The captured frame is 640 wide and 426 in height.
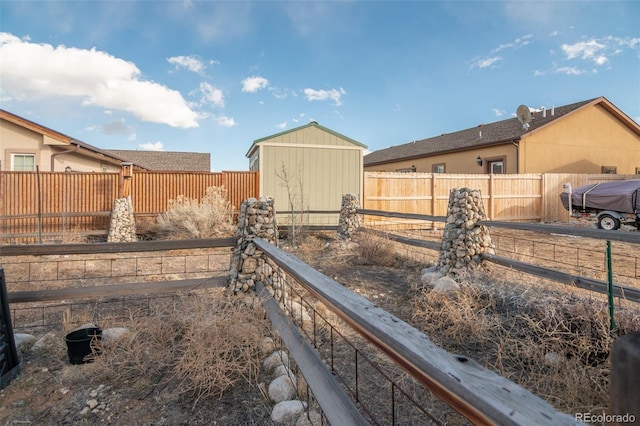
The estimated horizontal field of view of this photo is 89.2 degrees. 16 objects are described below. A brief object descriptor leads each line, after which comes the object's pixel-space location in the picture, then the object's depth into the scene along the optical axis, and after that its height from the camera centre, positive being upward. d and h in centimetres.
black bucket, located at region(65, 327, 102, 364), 282 -121
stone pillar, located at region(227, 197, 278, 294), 370 -50
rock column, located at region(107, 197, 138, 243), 884 -34
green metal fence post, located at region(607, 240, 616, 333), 277 -76
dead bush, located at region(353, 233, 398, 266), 671 -95
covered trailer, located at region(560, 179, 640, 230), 943 +12
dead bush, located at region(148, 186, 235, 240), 869 -32
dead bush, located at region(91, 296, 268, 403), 247 -120
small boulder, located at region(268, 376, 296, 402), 238 -134
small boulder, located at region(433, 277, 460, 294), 428 -106
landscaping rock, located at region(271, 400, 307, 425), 212 -135
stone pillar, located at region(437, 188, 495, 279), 508 -47
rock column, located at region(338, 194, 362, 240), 838 -28
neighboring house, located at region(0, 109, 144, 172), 981 +205
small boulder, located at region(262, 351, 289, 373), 281 -133
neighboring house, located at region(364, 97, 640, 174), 1479 +302
